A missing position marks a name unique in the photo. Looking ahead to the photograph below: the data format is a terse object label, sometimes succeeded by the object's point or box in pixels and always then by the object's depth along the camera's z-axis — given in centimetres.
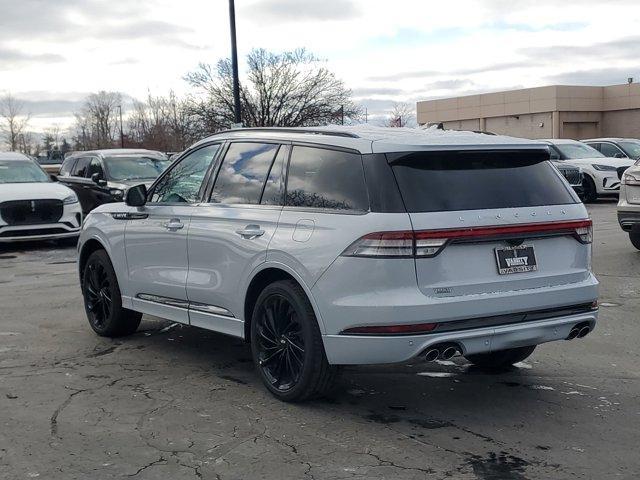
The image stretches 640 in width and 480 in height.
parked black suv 1728
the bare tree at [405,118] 8456
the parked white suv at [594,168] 2209
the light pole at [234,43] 2255
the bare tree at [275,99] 4278
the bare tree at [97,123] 9744
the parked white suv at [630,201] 1132
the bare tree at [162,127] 4588
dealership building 5738
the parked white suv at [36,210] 1469
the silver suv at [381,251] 486
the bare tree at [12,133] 8919
